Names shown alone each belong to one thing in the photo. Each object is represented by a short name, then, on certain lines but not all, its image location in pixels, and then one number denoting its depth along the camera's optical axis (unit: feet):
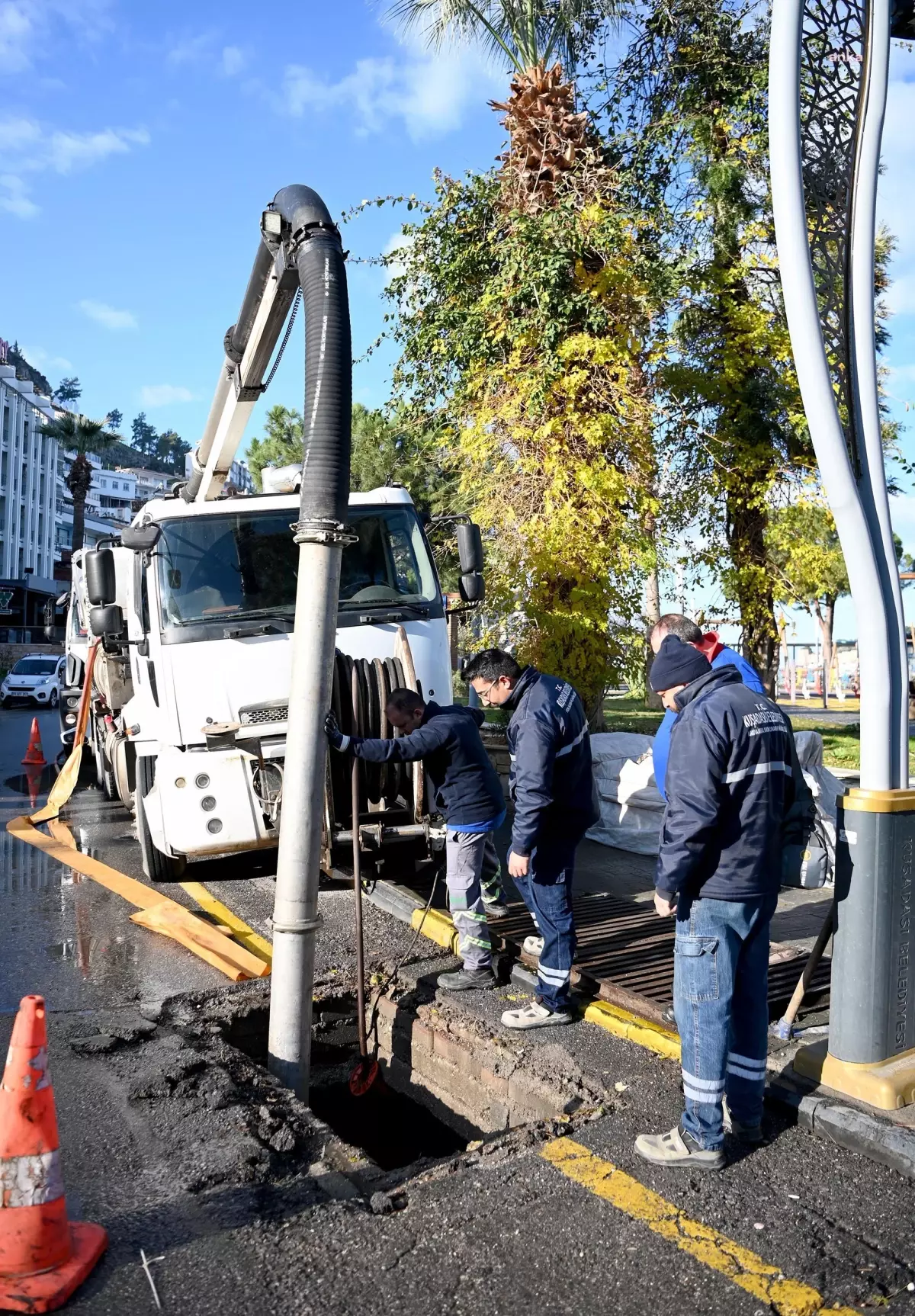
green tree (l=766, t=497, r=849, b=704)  41.24
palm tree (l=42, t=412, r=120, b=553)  153.69
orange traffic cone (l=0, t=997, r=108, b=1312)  9.45
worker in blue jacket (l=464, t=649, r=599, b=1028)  16.17
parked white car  103.65
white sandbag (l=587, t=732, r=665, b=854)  30.09
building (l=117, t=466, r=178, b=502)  486.38
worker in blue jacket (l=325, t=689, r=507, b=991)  17.87
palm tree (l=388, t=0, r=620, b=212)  42.04
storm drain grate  16.87
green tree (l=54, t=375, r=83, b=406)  461.37
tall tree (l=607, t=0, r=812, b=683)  41.39
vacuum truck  22.30
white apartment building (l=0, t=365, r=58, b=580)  225.97
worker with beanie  11.95
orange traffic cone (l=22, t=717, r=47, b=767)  54.44
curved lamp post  12.98
